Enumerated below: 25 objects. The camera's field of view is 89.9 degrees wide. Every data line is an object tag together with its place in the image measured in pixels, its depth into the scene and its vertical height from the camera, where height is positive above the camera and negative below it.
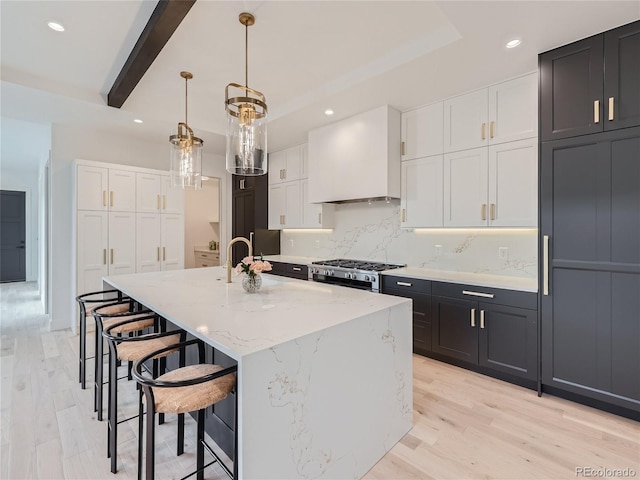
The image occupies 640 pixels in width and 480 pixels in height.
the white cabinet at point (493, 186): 2.72 +0.49
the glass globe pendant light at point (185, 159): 2.90 +0.74
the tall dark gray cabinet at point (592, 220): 2.11 +0.13
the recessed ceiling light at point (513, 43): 2.27 +1.41
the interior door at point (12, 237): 7.98 +0.07
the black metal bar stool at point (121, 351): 1.70 -0.65
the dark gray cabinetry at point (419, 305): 3.14 -0.66
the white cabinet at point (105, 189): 4.02 +0.67
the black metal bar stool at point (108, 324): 2.09 -0.60
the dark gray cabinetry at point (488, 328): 2.57 -0.78
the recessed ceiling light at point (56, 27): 2.33 +1.57
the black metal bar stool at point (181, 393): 1.28 -0.67
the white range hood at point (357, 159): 3.49 +0.95
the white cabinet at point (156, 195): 4.51 +0.65
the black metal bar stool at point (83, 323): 2.50 -0.65
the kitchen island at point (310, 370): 1.27 -0.62
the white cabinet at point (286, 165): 4.88 +1.18
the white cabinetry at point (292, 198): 4.66 +0.64
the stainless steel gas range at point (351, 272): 3.49 -0.39
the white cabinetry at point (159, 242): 4.52 -0.04
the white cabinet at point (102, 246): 4.02 -0.08
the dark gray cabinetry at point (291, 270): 4.38 -0.44
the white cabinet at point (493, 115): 2.71 +1.13
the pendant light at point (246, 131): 2.19 +0.77
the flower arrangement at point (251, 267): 2.32 -0.20
